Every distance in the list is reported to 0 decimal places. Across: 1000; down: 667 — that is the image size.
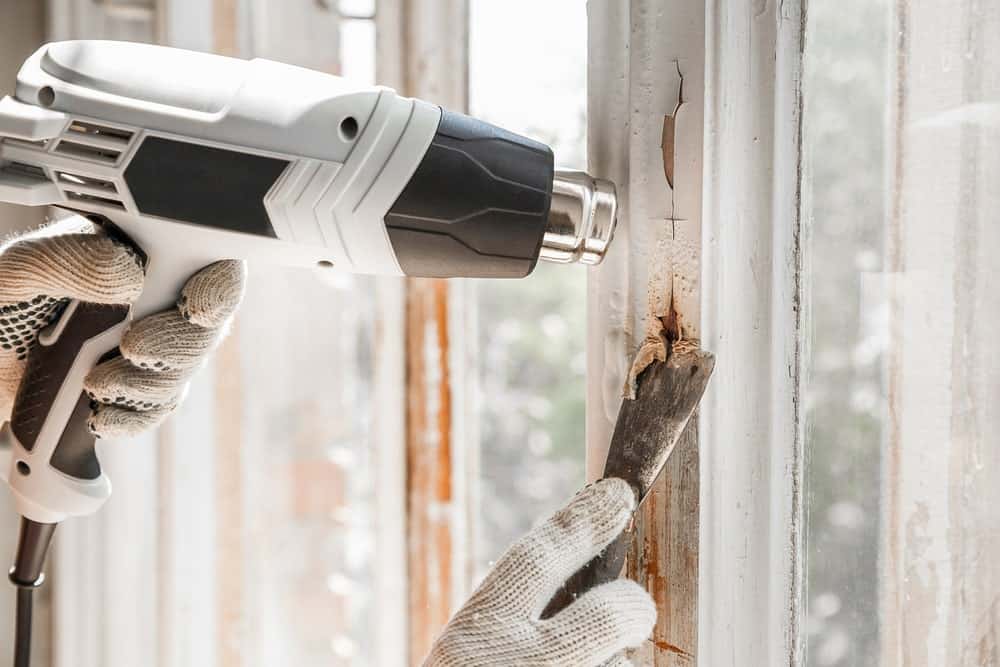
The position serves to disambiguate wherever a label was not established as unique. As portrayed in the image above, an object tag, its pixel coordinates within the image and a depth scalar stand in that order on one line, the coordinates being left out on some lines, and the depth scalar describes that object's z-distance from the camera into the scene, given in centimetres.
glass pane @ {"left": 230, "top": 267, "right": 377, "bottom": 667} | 136
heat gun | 89
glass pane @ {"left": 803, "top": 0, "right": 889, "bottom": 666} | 88
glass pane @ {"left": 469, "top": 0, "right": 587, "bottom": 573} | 130
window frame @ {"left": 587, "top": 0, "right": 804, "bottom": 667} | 89
